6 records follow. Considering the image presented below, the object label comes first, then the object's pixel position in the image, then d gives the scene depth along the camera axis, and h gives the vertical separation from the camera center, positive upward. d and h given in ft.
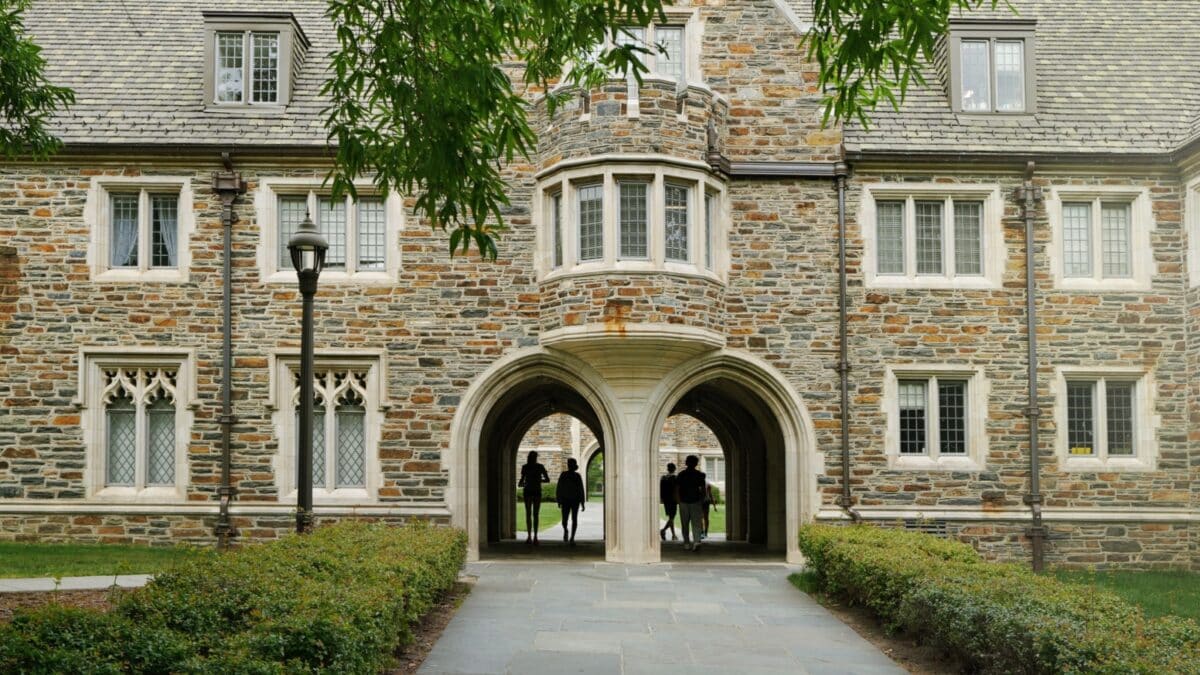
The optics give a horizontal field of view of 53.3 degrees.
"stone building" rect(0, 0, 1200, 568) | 53.42 +4.01
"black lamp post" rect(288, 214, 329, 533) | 36.45 +2.56
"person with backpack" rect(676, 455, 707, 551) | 63.62 -4.84
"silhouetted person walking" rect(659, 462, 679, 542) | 71.05 -5.58
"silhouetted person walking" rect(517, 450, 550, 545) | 67.21 -4.63
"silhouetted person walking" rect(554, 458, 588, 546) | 69.15 -5.31
